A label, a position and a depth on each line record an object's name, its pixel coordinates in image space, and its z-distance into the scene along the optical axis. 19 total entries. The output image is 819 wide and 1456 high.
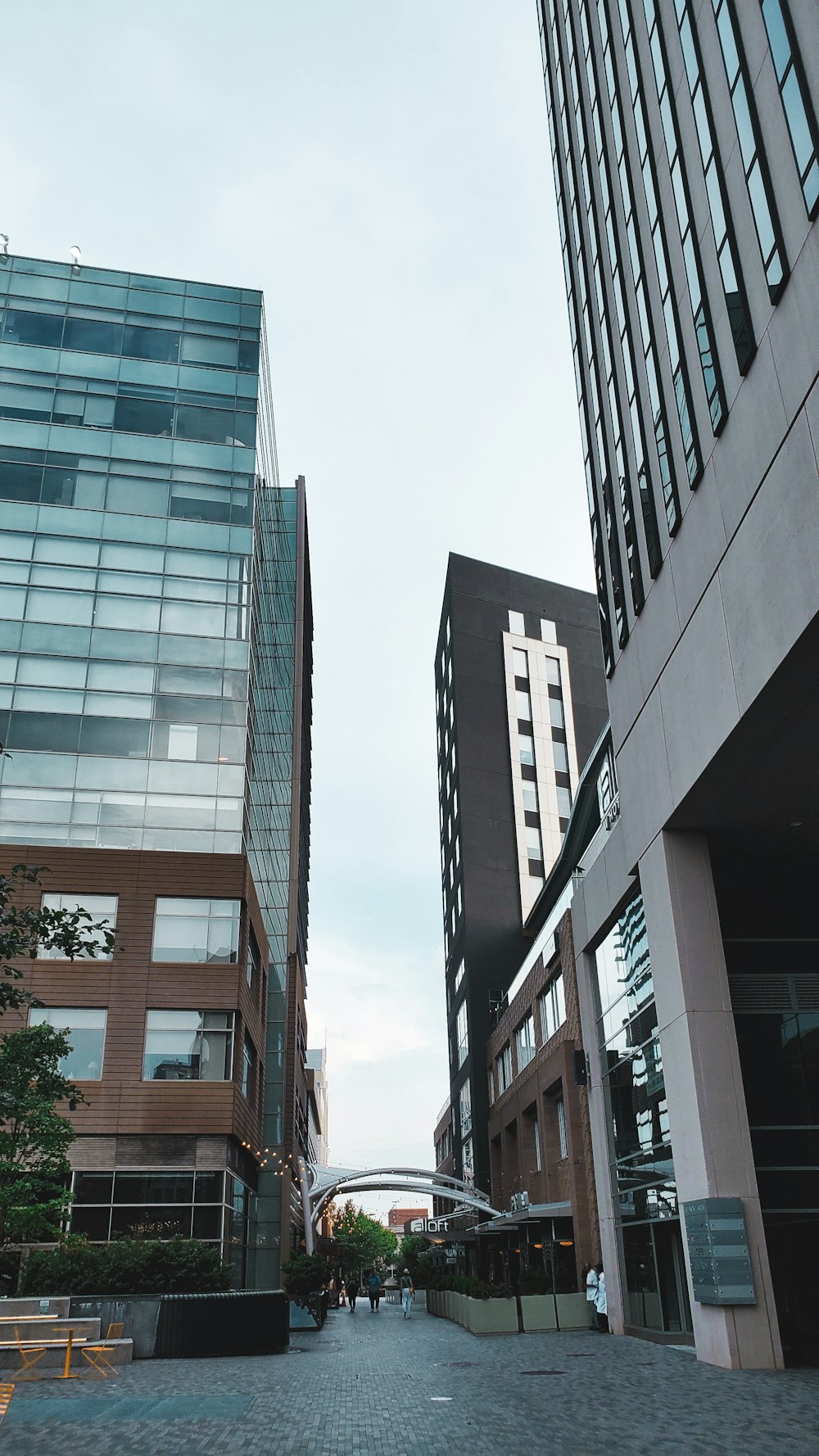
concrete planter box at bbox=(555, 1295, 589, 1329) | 28.36
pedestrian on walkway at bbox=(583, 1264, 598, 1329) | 27.33
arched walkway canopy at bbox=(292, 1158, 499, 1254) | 51.66
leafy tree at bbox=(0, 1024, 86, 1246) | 24.62
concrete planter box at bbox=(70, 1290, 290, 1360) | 20.86
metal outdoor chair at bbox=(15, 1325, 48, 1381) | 17.81
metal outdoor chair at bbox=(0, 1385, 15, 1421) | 14.02
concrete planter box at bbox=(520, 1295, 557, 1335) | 28.16
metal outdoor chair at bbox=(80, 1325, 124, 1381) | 18.23
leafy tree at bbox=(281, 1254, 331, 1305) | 38.16
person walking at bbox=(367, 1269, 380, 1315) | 56.06
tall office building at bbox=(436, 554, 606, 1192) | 67.12
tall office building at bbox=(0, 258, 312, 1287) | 33.19
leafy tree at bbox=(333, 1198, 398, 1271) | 92.52
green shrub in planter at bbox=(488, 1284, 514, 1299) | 30.04
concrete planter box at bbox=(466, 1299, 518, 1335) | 28.33
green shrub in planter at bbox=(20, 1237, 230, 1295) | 23.58
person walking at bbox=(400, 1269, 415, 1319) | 45.81
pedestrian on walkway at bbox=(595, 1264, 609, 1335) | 26.77
